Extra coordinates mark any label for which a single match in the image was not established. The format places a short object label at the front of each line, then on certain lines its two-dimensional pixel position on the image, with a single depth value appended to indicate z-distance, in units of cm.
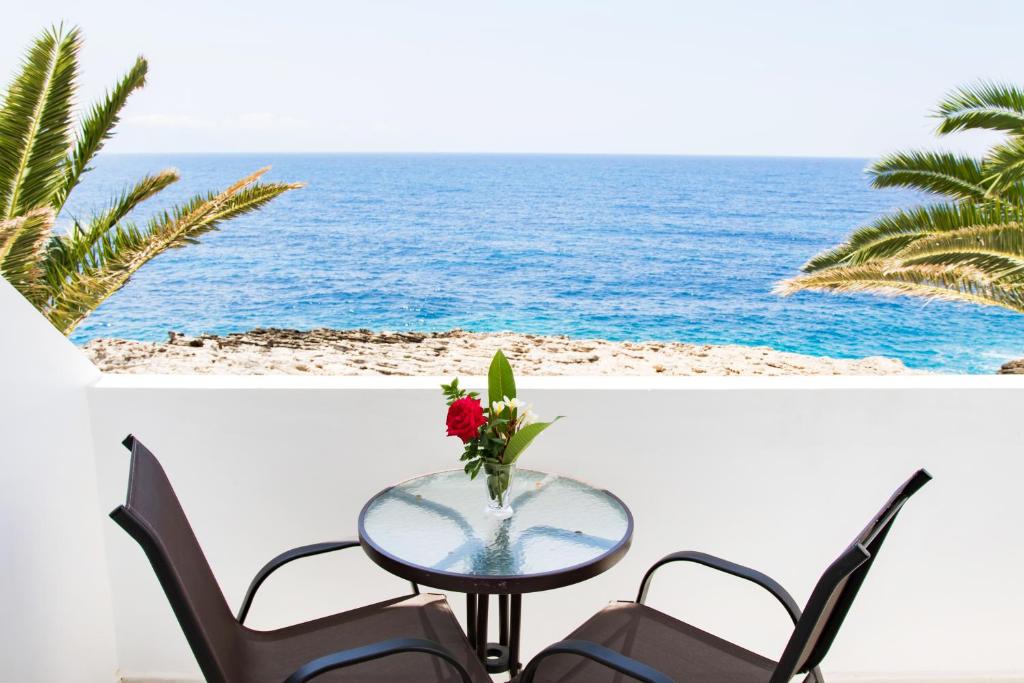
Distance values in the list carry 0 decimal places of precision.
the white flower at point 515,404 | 193
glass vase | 195
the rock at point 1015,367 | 1516
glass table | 173
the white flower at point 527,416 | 196
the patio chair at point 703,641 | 149
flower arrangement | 187
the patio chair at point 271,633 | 150
